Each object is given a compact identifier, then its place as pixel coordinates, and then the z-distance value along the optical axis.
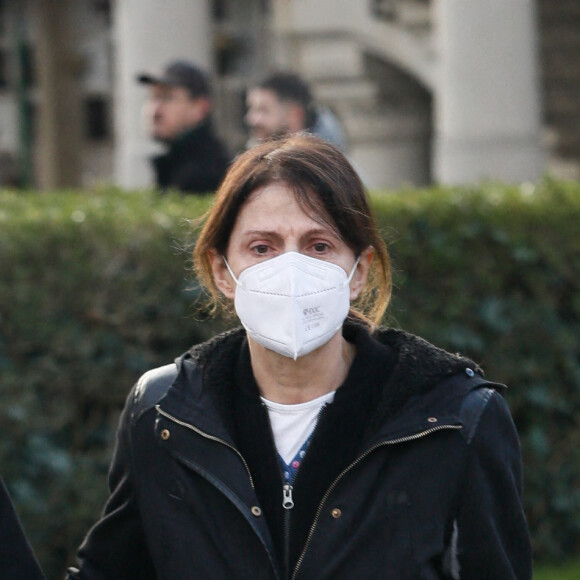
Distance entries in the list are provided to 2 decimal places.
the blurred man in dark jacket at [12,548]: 5.35
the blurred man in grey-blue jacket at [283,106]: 12.51
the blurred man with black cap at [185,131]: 12.84
